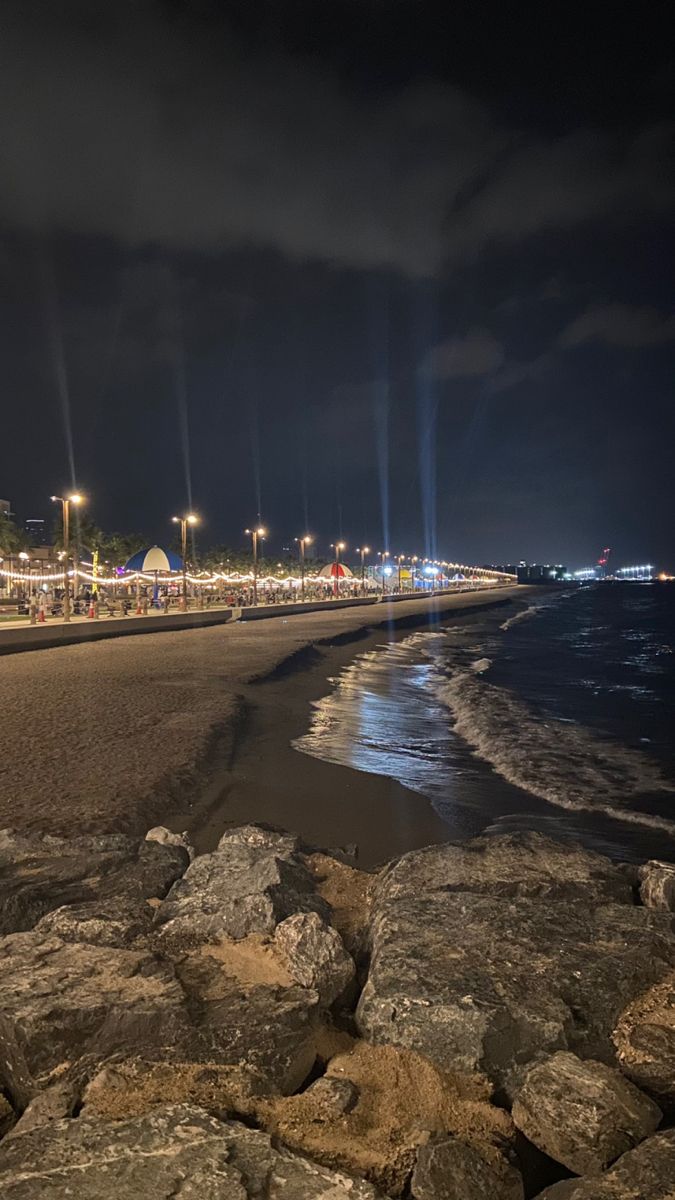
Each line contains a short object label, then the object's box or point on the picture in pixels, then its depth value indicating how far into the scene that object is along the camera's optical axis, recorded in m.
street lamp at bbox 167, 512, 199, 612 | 53.33
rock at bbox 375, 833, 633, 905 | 5.52
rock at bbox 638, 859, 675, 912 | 5.46
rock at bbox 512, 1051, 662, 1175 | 3.08
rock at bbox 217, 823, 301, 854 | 6.62
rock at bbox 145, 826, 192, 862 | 6.73
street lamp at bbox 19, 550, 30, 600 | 64.64
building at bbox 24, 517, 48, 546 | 185.64
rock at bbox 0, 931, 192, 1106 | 3.62
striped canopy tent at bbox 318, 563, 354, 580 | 89.19
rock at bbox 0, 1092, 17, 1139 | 3.39
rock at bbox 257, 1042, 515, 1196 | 3.07
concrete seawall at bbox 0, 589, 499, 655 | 27.58
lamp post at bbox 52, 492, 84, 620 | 39.28
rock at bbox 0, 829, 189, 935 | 5.39
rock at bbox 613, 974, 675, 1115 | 3.55
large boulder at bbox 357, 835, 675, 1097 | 3.75
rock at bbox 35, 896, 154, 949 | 4.62
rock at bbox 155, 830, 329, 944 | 4.91
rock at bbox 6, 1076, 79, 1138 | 3.20
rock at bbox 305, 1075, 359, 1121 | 3.33
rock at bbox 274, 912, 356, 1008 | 4.29
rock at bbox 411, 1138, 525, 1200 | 2.82
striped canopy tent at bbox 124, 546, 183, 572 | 53.38
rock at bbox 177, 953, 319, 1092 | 3.58
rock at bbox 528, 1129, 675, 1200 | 2.73
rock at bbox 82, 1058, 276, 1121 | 3.27
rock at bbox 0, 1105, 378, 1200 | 2.69
